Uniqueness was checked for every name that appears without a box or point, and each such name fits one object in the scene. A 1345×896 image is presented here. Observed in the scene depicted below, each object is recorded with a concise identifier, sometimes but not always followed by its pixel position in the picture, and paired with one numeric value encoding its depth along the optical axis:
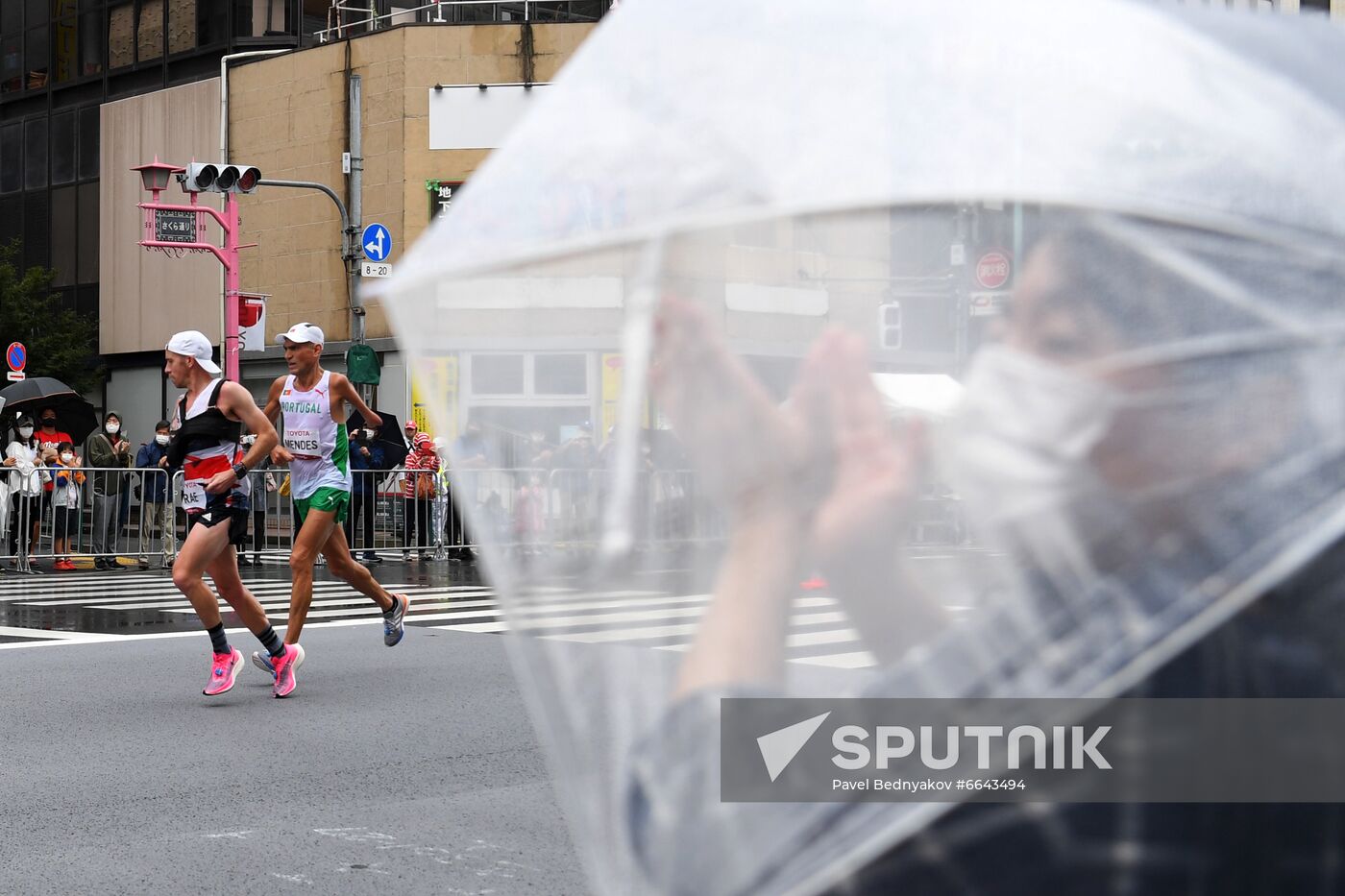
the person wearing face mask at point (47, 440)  18.25
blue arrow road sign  23.33
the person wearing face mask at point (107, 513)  18.77
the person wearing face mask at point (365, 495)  20.00
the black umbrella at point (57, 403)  22.69
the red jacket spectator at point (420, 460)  20.34
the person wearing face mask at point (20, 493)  17.94
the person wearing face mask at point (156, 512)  18.94
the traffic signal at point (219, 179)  22.78
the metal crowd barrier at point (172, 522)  18.28
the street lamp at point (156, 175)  24.00
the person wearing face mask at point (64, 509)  18.36
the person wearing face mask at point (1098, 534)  1.33
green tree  36.81
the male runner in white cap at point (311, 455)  8.77
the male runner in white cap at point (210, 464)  7.96
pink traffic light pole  24.19
